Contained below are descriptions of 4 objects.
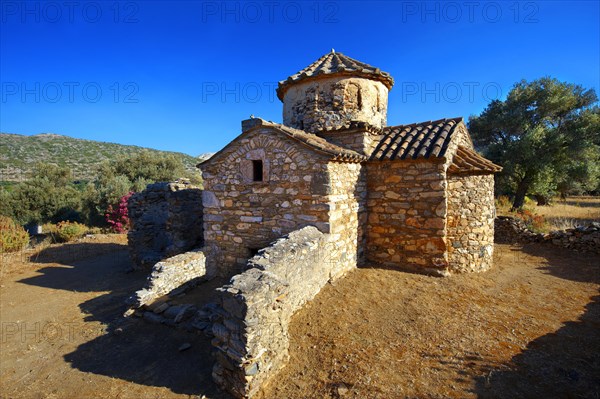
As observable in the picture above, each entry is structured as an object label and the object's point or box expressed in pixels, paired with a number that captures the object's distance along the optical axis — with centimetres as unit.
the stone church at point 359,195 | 661
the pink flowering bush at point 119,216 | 1862
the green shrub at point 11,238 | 1277
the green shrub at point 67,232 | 1639
